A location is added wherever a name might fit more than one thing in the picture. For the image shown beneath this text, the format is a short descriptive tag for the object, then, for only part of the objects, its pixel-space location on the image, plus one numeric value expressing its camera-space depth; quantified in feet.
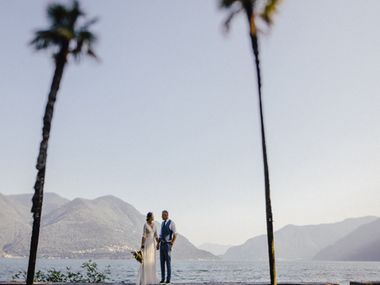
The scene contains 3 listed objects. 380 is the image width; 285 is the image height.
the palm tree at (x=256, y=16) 42.68
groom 48.20
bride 46.47
